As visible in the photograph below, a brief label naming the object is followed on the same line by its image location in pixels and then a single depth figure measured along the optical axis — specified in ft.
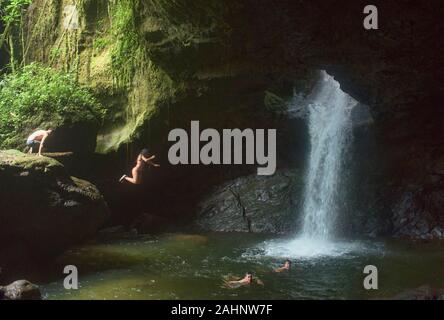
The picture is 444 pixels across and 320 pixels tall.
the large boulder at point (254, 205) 43.96
